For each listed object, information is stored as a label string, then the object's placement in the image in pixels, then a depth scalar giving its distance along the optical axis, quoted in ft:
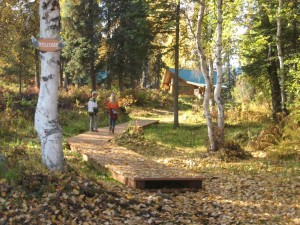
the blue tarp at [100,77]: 125.08
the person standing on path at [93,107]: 51.11
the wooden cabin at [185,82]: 169.59
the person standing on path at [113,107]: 50.67
